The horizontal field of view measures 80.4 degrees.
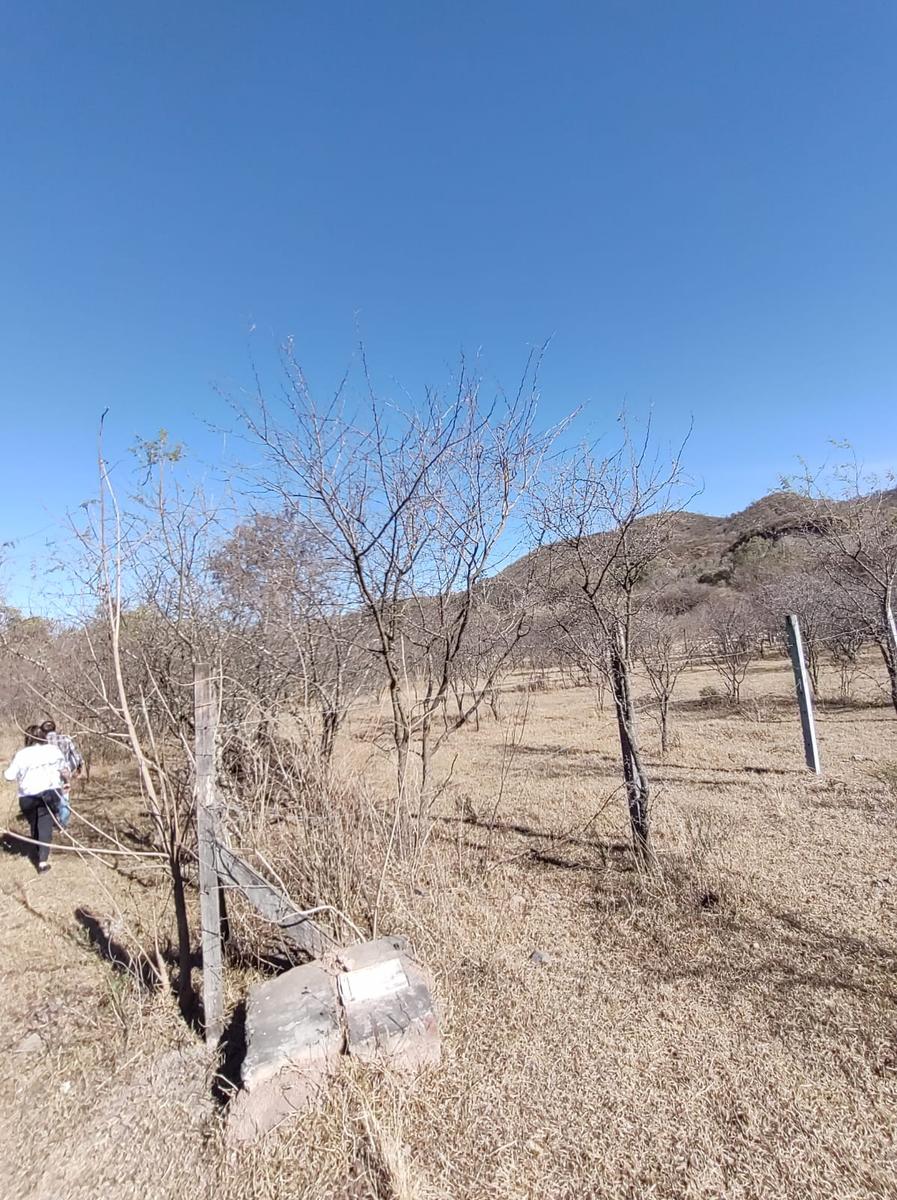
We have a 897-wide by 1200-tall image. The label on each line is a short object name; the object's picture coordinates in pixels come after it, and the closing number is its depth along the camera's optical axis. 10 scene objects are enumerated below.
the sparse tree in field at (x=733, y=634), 12.30
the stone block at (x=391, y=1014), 2.11
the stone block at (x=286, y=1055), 1.94
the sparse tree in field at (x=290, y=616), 4.04
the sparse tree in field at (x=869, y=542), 5.77
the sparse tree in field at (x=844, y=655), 11.36
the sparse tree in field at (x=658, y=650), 8.19
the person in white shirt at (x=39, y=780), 5.00
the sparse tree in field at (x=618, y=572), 3.99
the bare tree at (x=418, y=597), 3.49
